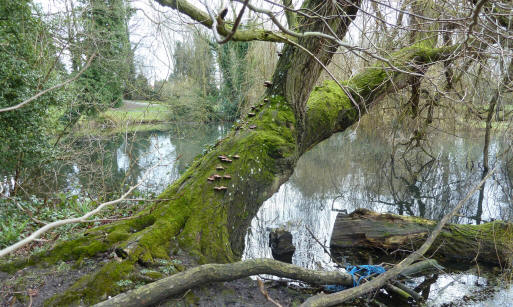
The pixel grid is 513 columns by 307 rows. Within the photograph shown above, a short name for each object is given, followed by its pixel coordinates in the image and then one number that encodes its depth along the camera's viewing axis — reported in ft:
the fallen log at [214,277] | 7.83
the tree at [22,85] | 16.28
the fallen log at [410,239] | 14.43
